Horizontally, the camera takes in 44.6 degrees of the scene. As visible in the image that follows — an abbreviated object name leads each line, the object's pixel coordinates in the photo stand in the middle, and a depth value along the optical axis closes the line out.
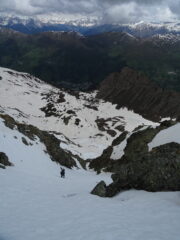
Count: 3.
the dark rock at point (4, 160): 23.18
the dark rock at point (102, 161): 44.22
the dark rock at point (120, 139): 49.51
